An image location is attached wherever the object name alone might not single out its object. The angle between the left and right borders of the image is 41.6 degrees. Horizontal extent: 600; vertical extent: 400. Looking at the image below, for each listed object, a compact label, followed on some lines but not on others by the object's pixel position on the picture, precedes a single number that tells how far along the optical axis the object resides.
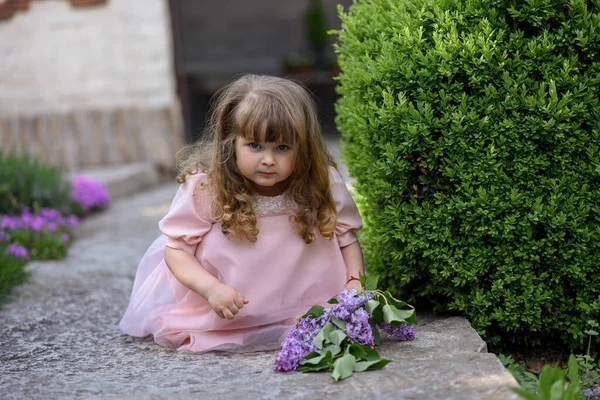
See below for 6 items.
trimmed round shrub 2.79
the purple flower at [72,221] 5.96
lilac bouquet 2.57
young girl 2.98
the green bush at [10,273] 3.98
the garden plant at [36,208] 4.82
